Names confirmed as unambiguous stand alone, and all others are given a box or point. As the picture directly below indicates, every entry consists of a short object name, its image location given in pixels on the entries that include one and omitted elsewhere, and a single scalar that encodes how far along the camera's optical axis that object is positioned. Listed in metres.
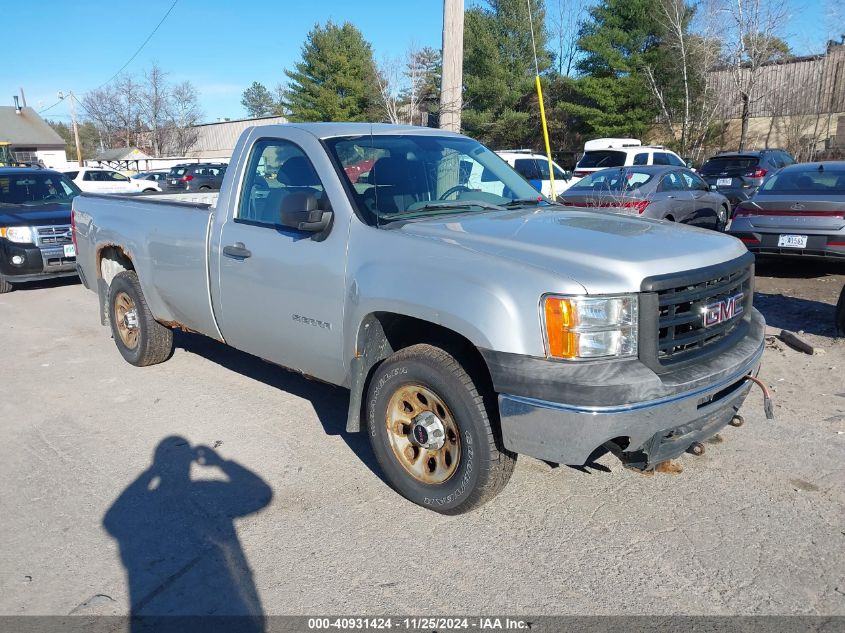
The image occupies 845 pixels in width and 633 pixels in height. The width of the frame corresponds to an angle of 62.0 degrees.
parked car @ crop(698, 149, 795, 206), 15.95
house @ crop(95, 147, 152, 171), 46.91
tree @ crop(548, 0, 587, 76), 36.09
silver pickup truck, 3.05
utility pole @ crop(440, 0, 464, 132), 9.20
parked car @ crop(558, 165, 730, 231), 10.84
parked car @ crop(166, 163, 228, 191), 23.39
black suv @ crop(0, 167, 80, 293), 9.74
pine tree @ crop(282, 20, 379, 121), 40.97
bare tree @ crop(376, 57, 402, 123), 34.42
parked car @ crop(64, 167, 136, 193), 23.58
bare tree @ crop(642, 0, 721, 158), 29.84
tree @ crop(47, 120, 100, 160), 79.39
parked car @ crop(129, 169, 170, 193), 26.50
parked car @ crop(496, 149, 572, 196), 17.38
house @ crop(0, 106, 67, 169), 70.56
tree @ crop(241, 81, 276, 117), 109.50
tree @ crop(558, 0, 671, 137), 33.41
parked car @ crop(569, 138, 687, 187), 17.75
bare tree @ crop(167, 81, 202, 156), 66.94
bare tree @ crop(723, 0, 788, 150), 27.16
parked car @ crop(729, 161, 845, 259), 8.25
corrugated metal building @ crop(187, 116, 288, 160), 63.12
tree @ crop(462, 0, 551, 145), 38.44
